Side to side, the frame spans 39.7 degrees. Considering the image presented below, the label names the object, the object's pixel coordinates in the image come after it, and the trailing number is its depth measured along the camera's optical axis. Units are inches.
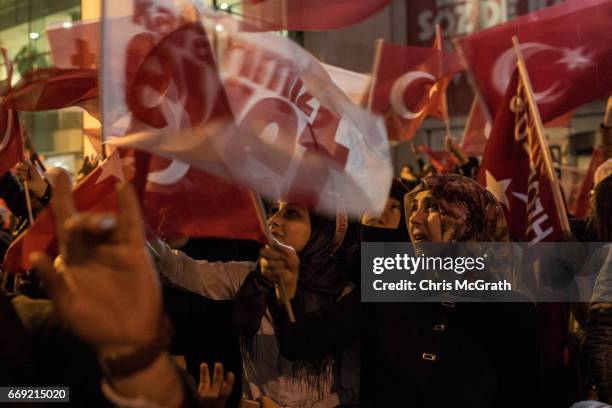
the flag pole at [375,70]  224.5
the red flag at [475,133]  275.4
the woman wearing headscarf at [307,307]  101.8
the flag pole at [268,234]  90.9
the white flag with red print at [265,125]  106.7
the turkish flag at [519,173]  156.6
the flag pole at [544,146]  148.6
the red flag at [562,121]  253.4
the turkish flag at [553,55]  183.0
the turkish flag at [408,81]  231.9
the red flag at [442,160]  313.3
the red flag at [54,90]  141.9
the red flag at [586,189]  228.4
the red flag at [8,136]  144.8
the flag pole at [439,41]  267.9
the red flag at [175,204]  112.1
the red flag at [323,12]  178.7
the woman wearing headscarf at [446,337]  93.4
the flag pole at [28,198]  136.5
